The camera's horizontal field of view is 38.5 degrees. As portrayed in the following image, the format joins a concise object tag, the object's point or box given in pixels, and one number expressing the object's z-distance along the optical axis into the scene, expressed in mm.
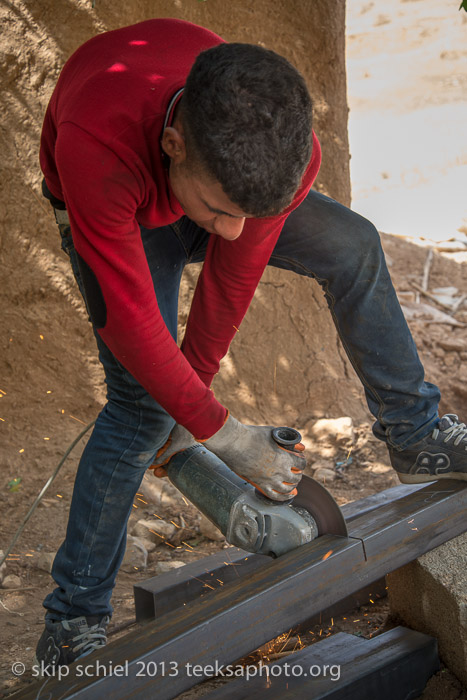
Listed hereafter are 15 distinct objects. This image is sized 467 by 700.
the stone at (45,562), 2760
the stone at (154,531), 3047
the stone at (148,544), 2989
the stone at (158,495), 3312
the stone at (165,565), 2846
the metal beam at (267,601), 1506
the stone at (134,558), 2860
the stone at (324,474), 3588
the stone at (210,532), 3080
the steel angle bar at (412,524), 2021
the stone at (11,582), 2664
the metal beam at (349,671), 1914
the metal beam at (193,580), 2277
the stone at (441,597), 2055
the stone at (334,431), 3871
